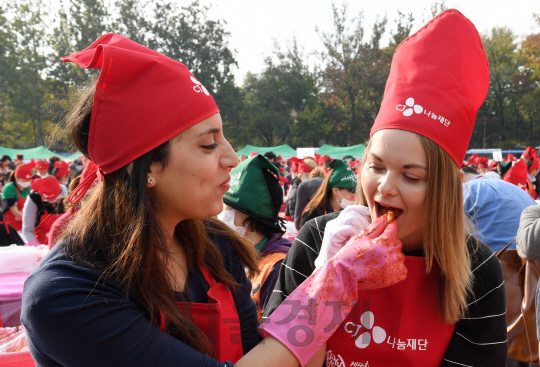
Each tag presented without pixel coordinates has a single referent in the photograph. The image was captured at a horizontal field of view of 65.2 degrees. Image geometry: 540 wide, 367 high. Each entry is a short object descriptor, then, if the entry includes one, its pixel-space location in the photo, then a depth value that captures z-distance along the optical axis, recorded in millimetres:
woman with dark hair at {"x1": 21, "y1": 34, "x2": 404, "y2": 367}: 1111
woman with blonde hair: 1515
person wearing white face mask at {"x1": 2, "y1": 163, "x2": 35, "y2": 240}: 6820
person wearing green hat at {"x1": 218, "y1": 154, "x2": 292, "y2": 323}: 2797
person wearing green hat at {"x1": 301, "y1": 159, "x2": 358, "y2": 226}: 4792
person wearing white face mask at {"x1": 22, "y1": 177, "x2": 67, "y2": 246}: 5129
